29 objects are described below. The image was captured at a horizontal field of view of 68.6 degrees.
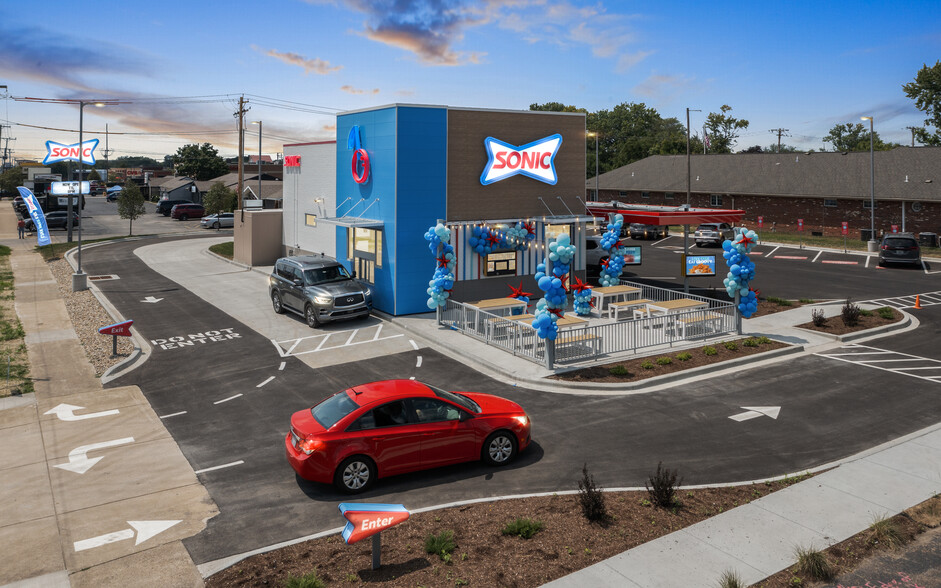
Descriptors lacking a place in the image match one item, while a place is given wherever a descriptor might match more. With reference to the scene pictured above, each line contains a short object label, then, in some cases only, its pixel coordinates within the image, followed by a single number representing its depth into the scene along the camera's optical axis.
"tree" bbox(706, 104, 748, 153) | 109.62
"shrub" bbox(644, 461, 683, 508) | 10.45
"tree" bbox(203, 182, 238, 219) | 69.06
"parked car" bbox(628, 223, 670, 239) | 55.28
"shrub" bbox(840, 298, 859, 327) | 23.47
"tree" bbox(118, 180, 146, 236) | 57.41
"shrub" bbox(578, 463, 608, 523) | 10.00
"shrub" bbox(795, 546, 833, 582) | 8.57
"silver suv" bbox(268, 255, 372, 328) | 23.38
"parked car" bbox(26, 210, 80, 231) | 60.81
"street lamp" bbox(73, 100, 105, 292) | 30.72
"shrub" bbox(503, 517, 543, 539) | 9.55
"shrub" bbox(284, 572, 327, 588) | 8.05
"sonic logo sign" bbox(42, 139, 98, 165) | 33.78
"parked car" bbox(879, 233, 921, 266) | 38.50
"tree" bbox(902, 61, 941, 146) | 68.19
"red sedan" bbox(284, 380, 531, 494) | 11.14
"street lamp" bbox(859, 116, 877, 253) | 45.41
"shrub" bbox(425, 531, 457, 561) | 9.06
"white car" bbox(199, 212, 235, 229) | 63.84
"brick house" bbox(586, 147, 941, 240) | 52.28
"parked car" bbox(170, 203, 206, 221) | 74.31
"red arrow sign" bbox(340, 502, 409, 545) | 8.10
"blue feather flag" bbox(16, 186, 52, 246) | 30.73
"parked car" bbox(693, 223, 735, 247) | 48.66
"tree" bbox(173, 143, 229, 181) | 128.50
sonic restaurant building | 24.95
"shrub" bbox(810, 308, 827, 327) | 23.19
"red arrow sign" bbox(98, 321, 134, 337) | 19.78
